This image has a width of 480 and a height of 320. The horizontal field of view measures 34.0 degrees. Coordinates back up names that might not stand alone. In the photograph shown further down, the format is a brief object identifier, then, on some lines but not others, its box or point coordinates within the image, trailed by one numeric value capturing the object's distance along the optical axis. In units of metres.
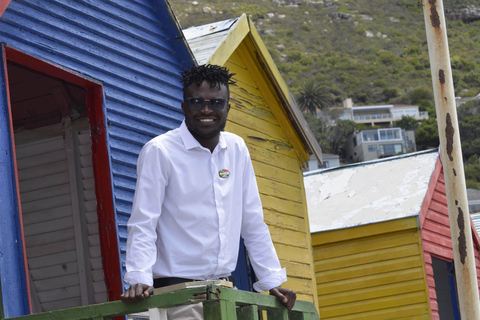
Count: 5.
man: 4.00
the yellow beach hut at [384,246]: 11.77
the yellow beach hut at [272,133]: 8.88
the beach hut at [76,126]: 5.39
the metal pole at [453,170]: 8.70
